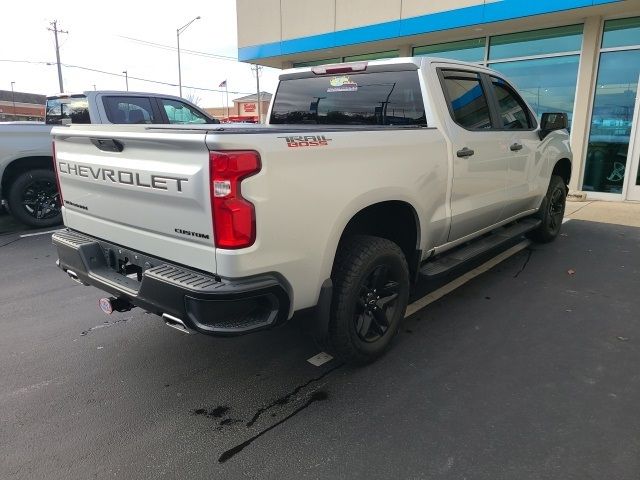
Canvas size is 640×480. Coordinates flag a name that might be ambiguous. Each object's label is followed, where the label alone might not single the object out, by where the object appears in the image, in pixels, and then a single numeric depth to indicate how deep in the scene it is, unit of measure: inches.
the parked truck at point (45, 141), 270.5
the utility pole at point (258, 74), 1340.7
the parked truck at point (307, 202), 90.3
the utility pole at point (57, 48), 1546.5
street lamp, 1067.1
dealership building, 355.9
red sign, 1902.1
